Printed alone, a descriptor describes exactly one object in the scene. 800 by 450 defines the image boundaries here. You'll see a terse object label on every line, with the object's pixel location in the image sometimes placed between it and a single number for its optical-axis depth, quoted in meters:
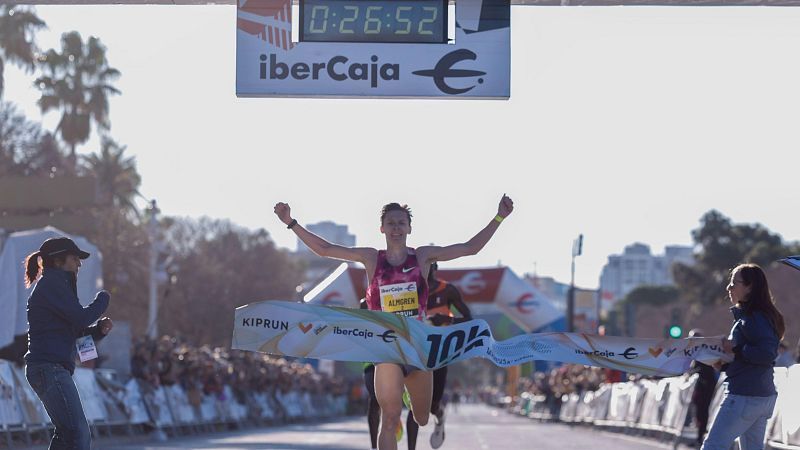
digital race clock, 15.52
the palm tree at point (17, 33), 47.81
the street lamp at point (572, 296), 56.55
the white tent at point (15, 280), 22.22
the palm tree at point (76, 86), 55.53
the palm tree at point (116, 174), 66.38
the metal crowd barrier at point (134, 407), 20.81
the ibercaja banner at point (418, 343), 11.67
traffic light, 28.77
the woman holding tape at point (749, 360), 11.07
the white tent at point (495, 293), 45.44
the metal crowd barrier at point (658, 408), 17.66
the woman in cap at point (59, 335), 10.83
